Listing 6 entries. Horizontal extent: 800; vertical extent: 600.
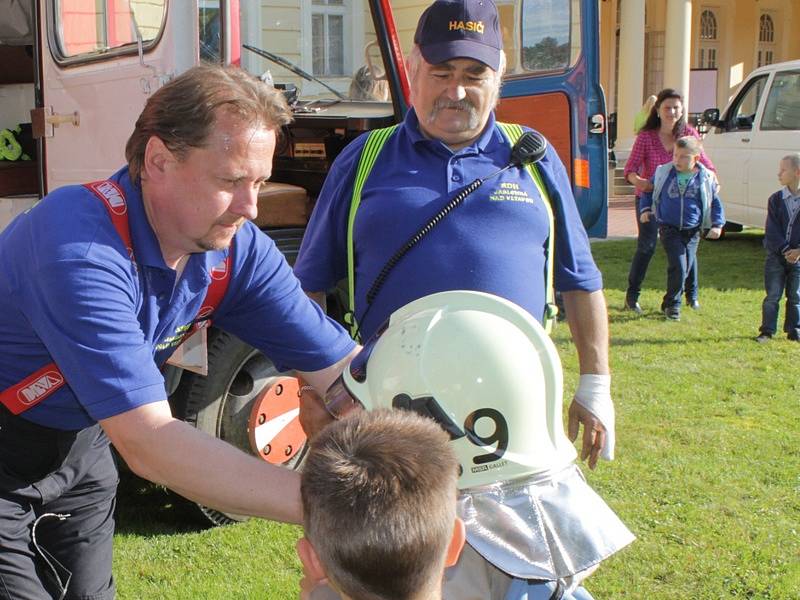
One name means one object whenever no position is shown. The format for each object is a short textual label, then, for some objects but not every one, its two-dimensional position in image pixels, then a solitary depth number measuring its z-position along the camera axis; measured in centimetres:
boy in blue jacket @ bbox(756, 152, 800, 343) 764
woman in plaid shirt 849
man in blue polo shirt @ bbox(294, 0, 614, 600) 257
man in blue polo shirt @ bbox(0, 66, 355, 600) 176
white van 1108
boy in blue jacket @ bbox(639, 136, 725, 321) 804
